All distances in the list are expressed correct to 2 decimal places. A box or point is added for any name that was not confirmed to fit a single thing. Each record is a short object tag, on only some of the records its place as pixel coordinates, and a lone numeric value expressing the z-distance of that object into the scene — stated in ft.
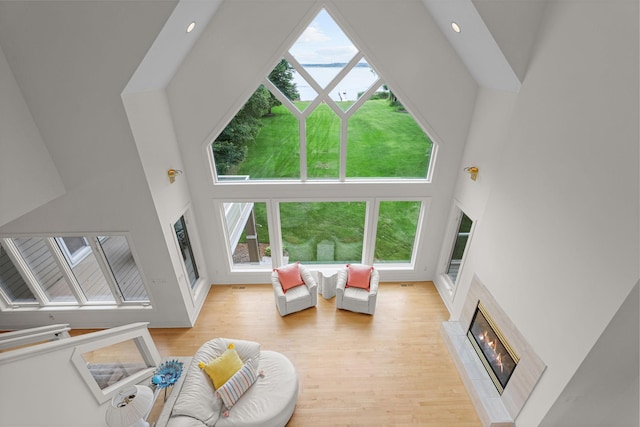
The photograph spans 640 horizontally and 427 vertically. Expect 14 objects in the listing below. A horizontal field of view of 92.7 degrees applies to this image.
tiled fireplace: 12.68
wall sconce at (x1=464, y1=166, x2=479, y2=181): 16.69
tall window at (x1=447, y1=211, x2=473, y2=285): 19.24
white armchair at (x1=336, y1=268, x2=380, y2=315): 19.47
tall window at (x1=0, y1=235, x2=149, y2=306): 16.97
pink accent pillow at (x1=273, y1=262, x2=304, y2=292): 20.08
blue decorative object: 13.64
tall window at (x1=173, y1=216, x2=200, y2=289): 18.92
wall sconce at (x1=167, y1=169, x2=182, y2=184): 16.41
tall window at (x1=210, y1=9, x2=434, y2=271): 17.06
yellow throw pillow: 13.97
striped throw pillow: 13.39
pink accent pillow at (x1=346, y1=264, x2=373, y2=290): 20.13
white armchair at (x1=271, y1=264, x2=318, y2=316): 19.45
